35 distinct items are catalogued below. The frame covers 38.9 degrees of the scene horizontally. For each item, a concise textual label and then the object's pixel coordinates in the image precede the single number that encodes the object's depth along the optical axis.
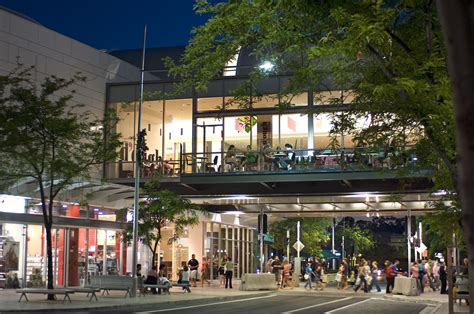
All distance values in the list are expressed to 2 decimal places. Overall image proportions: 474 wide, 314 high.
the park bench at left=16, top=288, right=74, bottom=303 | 22.50
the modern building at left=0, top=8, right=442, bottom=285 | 32.69
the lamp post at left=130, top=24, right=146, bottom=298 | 26.65
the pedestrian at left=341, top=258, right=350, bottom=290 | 41.81
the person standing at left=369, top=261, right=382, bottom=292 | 38.50
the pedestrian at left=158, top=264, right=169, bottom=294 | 30.94
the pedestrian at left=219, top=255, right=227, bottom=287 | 40.09
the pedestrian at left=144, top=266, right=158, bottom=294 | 30.31
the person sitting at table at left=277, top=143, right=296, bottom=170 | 35.09
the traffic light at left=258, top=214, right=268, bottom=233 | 41.54
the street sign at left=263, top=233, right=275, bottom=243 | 39.51
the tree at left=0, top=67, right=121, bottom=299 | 24.42
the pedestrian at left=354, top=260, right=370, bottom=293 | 38.00
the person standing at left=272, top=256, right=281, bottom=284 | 41.56
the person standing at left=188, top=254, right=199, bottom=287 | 37.71
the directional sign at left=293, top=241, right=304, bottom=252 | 43.08
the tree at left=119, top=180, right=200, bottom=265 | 30.72
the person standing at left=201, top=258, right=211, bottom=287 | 40.47
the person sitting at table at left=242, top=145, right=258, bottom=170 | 35.53
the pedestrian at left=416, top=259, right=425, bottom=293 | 37.34
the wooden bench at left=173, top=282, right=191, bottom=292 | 31.95
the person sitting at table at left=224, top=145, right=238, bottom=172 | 36.28
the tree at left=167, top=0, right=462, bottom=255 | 10.75
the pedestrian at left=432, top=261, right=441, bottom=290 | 41.06
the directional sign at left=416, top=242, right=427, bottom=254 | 44.33
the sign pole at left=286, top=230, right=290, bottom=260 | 54.91
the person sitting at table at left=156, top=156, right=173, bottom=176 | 41.69
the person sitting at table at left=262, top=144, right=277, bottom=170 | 35.53
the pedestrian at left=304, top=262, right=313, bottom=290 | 39.43
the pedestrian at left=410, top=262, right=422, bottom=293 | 35.83
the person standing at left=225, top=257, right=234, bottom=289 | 37.72
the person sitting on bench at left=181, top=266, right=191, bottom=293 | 33.11
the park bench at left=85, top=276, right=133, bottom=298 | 27.17
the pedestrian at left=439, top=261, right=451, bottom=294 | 33.78
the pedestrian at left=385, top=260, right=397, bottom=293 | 35.79
